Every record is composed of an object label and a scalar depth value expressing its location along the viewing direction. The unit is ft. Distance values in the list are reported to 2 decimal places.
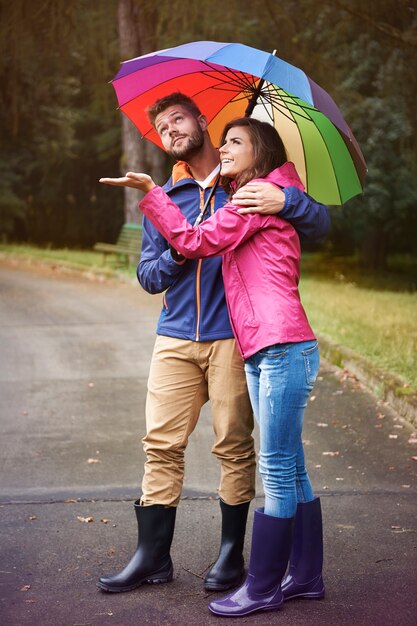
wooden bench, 62.34
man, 13.46
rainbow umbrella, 13.20
